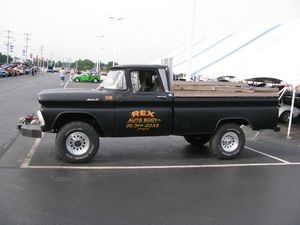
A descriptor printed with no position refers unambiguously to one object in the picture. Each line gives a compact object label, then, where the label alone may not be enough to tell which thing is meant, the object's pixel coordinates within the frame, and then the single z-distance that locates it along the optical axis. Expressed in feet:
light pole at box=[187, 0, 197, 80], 70.44
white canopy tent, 56.85
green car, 204.74
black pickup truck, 28.30
